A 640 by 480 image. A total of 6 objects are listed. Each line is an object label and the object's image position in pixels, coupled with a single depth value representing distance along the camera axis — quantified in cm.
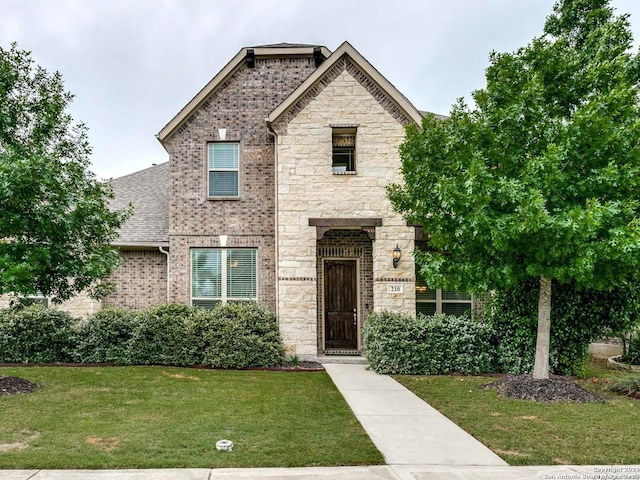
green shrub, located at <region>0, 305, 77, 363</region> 1116
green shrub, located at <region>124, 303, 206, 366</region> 1088
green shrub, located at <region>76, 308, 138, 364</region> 1112
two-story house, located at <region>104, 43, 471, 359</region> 1163
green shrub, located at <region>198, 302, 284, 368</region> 1071
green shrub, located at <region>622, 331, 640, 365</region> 1136
